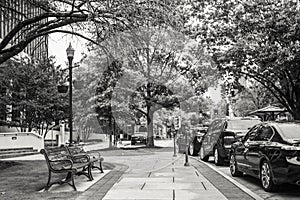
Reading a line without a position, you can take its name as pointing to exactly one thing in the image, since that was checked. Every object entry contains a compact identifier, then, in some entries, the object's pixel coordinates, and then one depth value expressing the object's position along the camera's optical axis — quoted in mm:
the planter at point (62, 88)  19922
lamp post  16922
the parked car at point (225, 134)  15039
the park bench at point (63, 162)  9648
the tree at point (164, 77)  28656
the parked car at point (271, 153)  8367
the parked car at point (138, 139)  41312
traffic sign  19531
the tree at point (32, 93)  25169
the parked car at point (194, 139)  20505
